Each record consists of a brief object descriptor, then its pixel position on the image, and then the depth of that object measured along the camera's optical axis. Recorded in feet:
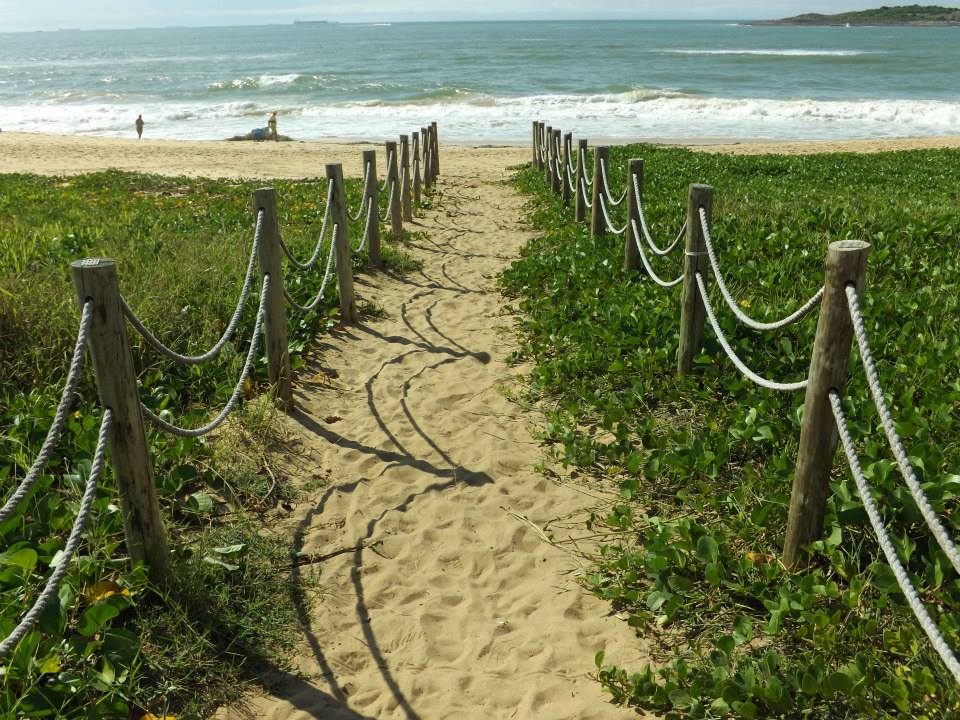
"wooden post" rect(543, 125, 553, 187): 46.80
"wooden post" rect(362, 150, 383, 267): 26.81
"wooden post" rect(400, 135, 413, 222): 39.19
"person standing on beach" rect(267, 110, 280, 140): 98.32
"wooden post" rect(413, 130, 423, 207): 44.68
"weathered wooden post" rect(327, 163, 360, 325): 22.61
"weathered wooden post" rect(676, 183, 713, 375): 15.42
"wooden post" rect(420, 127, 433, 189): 50.16
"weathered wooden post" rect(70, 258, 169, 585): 9.10
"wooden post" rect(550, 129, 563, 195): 43.70
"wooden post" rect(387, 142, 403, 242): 33.86
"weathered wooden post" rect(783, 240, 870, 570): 9.05
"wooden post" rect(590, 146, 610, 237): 27.50
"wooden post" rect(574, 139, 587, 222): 32.81
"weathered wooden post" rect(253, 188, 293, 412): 16.11
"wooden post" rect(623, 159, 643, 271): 21.84
